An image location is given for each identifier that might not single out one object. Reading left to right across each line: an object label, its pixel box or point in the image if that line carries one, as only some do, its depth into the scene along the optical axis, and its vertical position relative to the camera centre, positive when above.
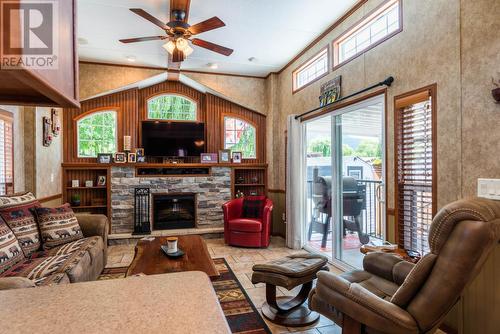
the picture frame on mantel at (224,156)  5.90 +0.20
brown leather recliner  1.38 -0.58
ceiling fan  3.16 +1.54
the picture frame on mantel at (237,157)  6.02 +0.18
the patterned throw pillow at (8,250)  2.41 -0.71
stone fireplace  5.43 -0.47
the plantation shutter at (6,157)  3.33 +0.13
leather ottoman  2.50 -0.99
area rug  2.51 -1.37
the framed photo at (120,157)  5.43 +0.17
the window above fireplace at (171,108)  5.87 +1.18
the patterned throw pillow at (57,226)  3.13 -0.66
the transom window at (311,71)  4.34 +1.53
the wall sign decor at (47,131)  4.32 +0.53
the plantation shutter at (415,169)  2.56 -0.04
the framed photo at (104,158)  5.36 +0.16
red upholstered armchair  4.95 -1.07
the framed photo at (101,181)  5.52 -0.26
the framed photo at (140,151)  5.57 +0.28
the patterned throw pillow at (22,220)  2.81 -0.52
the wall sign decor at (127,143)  5.50 +0.43
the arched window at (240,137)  6.13 +0.61
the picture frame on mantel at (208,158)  5.81 +0.16
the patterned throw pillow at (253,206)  5.27 -0.72
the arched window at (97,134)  5.46 +0.62
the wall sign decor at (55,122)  4.66 +0.73
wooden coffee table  2.57 -0.90
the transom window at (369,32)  3.03 +1.54
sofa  2.26 -0.85
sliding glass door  3.42 -0.19
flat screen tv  5.61 +0.54
